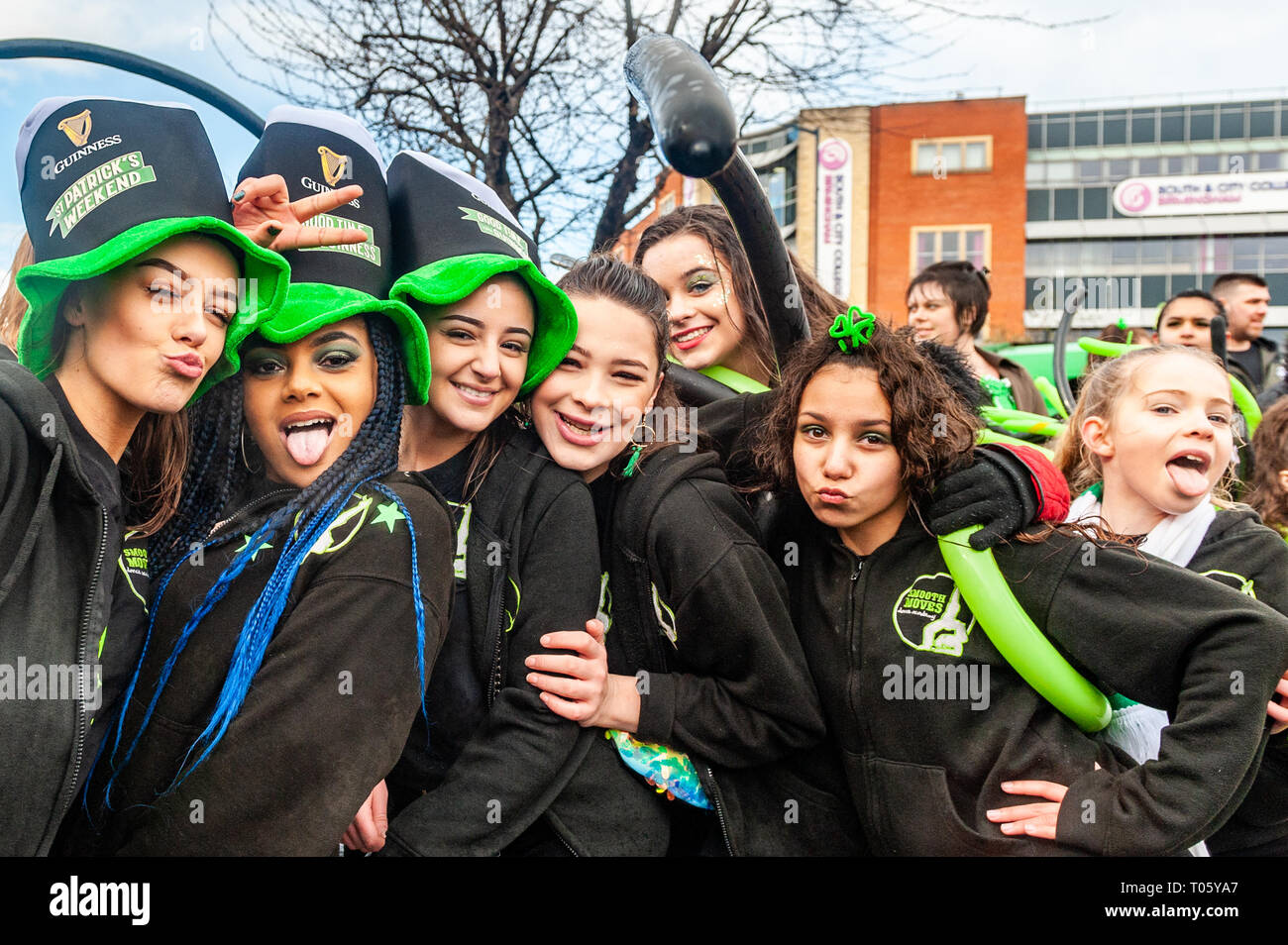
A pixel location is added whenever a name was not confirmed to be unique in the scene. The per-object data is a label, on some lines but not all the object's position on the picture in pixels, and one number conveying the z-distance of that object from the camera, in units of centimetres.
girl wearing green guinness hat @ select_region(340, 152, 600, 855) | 183
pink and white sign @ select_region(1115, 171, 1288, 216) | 3036
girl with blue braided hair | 159
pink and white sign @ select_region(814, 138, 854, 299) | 2798
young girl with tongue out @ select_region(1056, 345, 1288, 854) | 219
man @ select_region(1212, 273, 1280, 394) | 553
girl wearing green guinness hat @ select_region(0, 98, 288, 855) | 151
